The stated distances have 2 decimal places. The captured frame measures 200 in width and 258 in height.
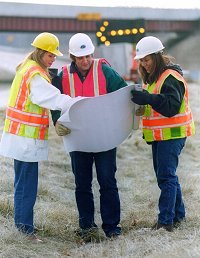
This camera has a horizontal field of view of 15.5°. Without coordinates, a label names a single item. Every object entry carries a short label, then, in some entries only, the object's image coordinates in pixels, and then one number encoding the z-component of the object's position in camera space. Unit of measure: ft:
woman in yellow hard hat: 19.47
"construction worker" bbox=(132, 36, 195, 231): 20.43
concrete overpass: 134.47
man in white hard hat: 20.41
